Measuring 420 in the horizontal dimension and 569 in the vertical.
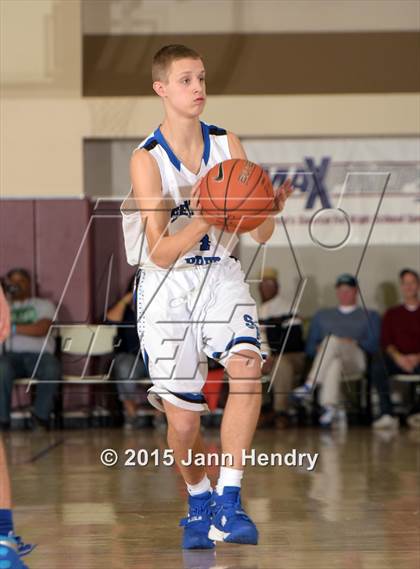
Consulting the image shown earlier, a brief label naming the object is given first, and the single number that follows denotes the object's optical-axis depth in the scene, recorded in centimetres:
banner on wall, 1814
